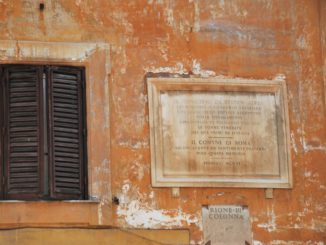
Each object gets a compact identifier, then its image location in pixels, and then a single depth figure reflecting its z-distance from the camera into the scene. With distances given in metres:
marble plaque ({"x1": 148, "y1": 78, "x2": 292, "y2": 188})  20.36
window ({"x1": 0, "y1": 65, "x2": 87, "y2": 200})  19.98
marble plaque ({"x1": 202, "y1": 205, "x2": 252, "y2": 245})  20.20
